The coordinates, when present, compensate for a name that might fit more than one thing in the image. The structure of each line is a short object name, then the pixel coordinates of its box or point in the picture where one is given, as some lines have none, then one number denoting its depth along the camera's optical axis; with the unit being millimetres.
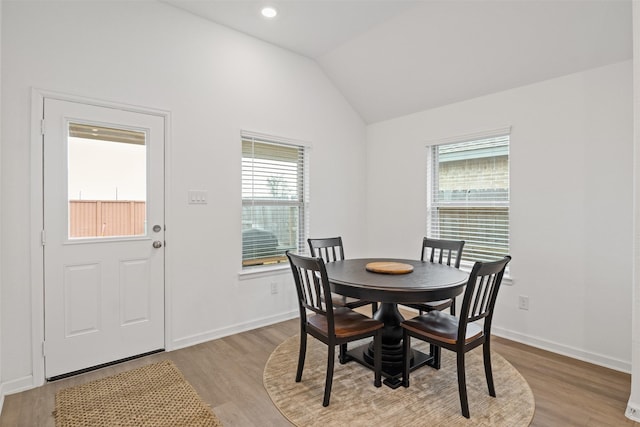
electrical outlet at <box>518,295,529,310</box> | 3202
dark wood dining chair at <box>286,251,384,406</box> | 2164
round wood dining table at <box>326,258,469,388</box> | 2168
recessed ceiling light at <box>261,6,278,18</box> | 3074
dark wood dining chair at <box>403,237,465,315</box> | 2703
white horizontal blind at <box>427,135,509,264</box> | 3461
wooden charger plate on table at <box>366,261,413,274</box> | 2548
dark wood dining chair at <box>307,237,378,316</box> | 2807
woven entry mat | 2037
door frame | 2416
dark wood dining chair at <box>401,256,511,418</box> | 2008
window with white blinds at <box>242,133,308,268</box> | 3596
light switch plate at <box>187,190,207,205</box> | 3156
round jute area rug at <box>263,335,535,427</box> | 2029
